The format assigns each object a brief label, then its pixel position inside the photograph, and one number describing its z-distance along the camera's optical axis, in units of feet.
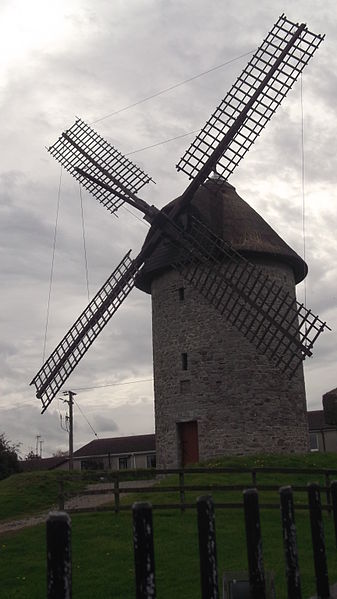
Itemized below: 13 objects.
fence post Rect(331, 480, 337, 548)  20.35
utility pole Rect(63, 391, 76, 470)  122.62
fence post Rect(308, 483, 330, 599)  18.75
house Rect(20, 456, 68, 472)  183.42
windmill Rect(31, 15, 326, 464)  75.36
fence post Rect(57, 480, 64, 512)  47.80
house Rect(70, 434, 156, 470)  169.58
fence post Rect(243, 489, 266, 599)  15.61
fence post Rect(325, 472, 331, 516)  44.27
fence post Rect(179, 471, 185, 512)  48.34
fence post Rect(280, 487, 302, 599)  16.81
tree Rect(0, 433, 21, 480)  118.32
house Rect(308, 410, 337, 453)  146.51
